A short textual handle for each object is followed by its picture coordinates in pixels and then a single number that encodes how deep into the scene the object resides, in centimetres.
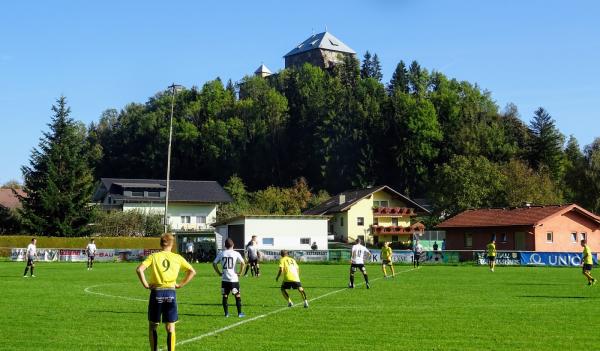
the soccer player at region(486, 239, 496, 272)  4047
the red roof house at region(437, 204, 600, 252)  5638
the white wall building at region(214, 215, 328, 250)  5841
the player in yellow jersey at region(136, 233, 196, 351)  1052
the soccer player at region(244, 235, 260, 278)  3462
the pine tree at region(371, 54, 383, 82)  14938
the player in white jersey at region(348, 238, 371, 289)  2527
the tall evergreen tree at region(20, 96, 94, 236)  6294
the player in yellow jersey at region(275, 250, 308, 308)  1844
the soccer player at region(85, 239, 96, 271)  4247
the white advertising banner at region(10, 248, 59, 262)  5506
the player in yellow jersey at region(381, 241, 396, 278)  3234
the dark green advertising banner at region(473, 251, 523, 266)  4988
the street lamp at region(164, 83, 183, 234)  5954
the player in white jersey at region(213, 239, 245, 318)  1662
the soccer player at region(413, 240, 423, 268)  4609
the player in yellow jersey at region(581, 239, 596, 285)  2756
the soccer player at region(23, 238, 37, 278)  3310
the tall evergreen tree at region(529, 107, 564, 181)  10688
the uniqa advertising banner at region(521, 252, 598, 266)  4842
